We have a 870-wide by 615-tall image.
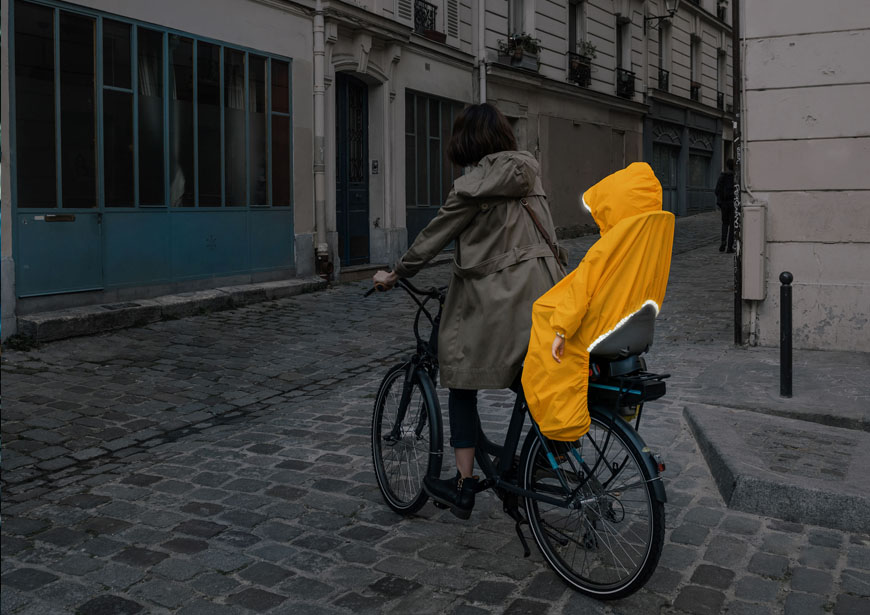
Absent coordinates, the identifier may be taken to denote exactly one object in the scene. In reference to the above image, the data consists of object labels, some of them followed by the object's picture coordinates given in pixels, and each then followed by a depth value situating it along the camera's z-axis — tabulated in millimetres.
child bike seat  3172
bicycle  3164
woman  3549
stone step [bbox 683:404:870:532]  4133
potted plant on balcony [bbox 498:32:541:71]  19250
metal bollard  6066
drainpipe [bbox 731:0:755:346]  8438
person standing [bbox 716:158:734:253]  18250
